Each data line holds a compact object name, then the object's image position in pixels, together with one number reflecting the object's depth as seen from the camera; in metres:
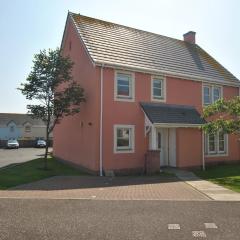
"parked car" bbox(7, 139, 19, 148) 34.74
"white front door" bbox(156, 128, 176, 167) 14.96
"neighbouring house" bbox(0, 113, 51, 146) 51.84
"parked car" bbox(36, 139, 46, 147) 36.20
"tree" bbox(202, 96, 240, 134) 11.64
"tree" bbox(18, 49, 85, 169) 13.55
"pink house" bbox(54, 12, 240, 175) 13.21
